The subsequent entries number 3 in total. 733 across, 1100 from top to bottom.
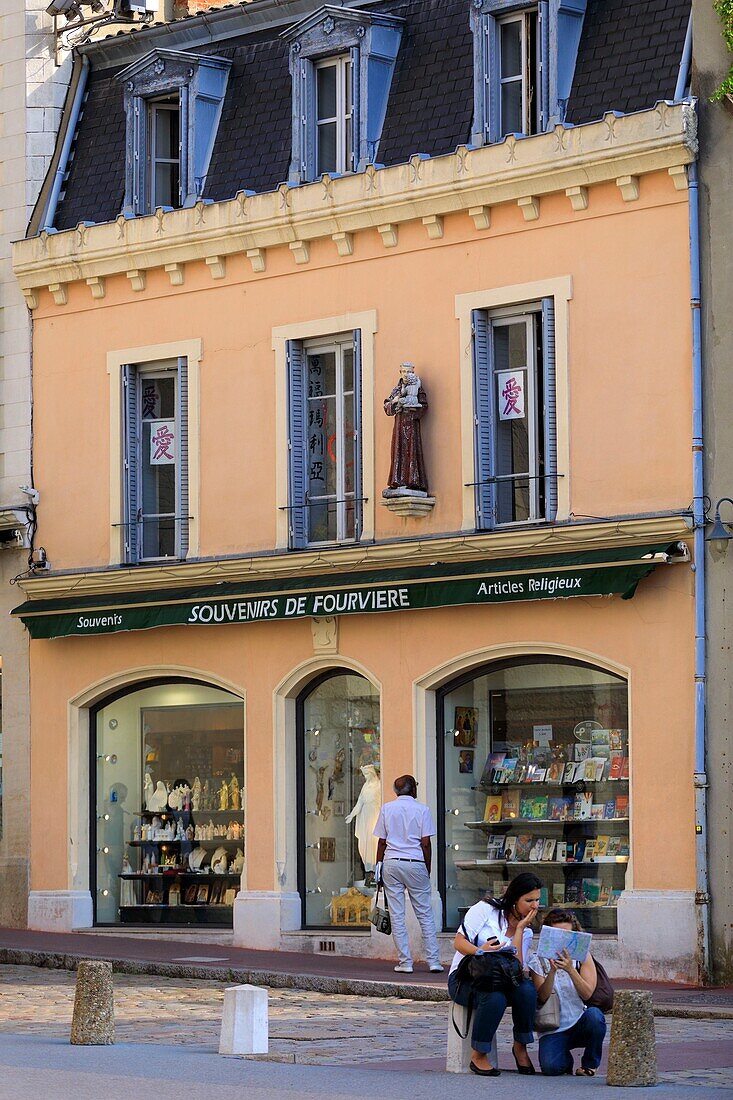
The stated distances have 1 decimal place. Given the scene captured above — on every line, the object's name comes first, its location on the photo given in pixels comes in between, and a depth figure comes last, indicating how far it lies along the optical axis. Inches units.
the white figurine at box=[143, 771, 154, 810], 957.2
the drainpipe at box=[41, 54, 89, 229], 983.6
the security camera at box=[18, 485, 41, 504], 975.0
